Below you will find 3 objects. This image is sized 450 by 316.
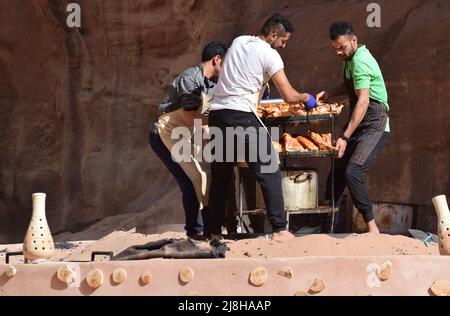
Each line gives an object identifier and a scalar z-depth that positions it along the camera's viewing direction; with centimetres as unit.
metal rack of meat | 1409
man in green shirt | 1345
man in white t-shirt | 1286
